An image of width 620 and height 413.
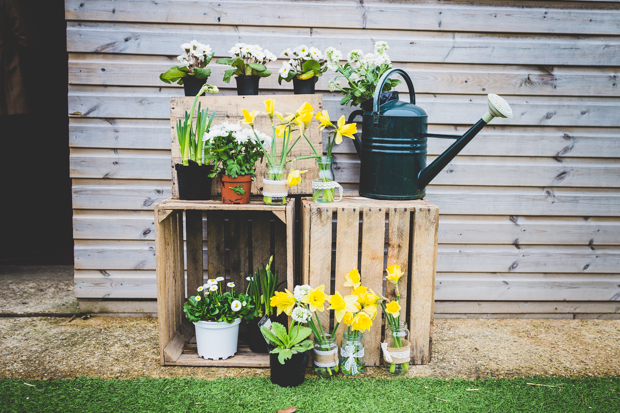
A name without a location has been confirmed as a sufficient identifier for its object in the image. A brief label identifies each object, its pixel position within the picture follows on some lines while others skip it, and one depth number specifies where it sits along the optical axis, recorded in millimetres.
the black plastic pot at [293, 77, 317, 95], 2373
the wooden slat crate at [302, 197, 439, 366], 2111
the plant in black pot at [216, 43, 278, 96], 2291
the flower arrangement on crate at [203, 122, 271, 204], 2051
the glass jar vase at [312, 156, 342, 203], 2184
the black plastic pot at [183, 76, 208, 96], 2326
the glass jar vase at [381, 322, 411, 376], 2090
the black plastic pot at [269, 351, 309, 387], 1952
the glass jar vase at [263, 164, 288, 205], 2092
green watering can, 2215
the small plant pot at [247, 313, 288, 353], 2240
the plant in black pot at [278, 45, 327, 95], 2318
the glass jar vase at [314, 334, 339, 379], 2062
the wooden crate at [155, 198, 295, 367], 2195
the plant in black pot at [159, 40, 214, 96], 2260
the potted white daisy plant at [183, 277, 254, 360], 2141
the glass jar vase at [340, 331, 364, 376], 2062
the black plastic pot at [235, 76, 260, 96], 2354
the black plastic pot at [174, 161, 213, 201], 2109
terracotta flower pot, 2064
